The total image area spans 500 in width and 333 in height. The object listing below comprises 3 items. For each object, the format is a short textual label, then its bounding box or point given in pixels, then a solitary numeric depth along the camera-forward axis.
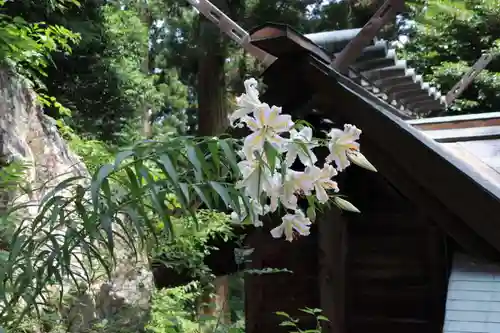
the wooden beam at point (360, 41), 2.31
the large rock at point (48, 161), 2.99
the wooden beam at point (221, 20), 4.31
